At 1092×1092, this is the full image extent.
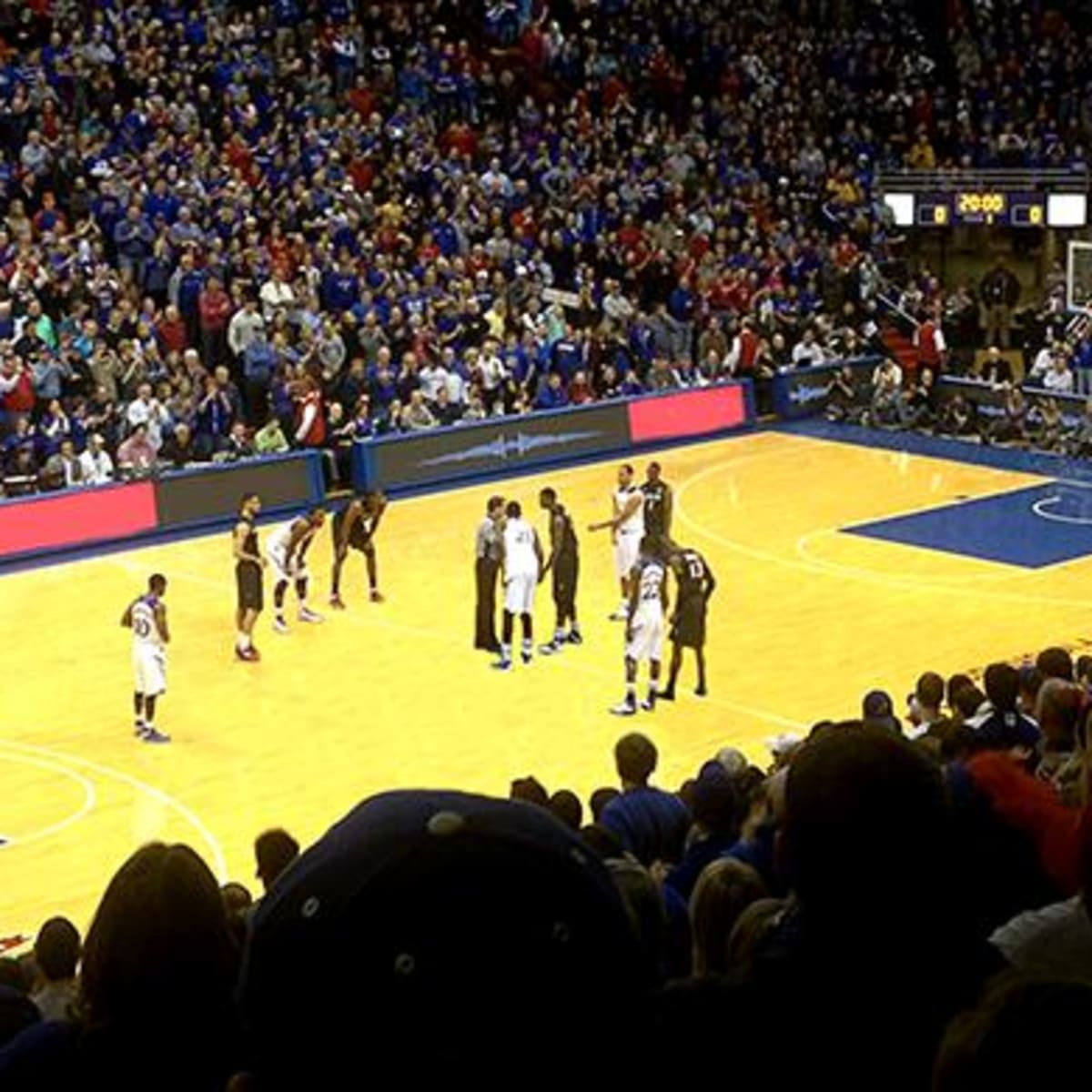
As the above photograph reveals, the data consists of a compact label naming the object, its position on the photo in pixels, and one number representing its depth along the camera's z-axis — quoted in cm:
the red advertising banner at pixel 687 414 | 3122
